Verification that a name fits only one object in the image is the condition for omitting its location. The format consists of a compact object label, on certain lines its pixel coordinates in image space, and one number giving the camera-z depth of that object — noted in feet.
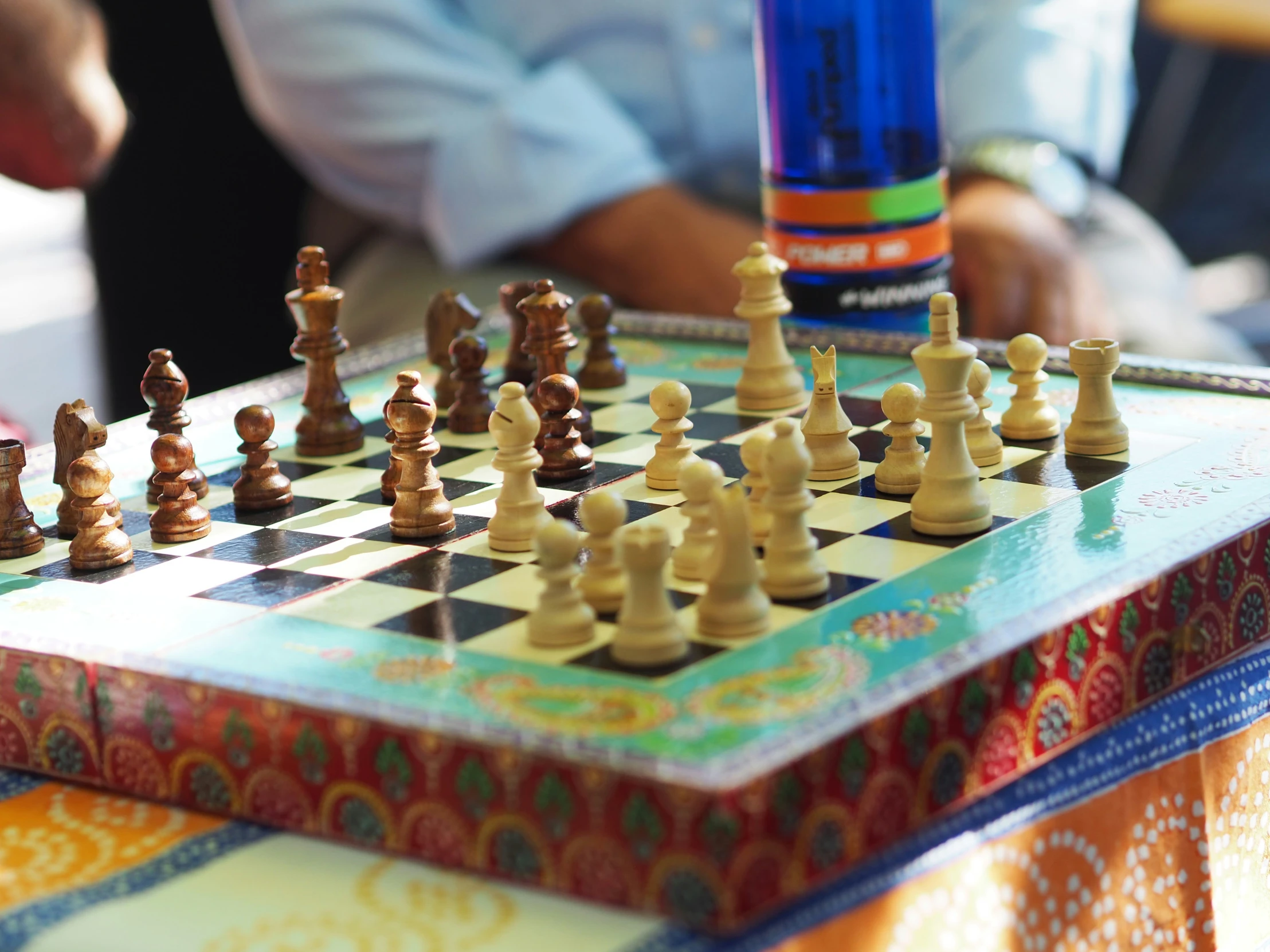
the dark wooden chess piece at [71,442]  4.15
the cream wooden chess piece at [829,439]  4.12
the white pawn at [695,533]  3.78
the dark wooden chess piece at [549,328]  4.37
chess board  3.43
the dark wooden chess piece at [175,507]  4.08
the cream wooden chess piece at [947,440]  3.89
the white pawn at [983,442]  4.12
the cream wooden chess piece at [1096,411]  4.14
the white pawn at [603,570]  3.73
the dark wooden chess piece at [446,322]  4.71
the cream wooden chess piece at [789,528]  3.74
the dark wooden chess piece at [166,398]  4.25
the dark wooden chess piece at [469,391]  4.48
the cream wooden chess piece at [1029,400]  4.23
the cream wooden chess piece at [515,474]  3.95
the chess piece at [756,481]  3.86
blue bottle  4.92
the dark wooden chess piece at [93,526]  4.00
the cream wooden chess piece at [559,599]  3.65
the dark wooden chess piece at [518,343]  4.70
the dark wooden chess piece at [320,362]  4.44
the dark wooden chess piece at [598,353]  4.69
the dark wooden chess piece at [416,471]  4.01
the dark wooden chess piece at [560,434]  4.17
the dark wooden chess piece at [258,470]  4.18
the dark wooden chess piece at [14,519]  4.07
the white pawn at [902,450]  4.06
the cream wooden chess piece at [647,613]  3.60
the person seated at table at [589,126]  6.48
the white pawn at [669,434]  4.09
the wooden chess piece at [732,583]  3.65
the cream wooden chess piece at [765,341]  4.49
